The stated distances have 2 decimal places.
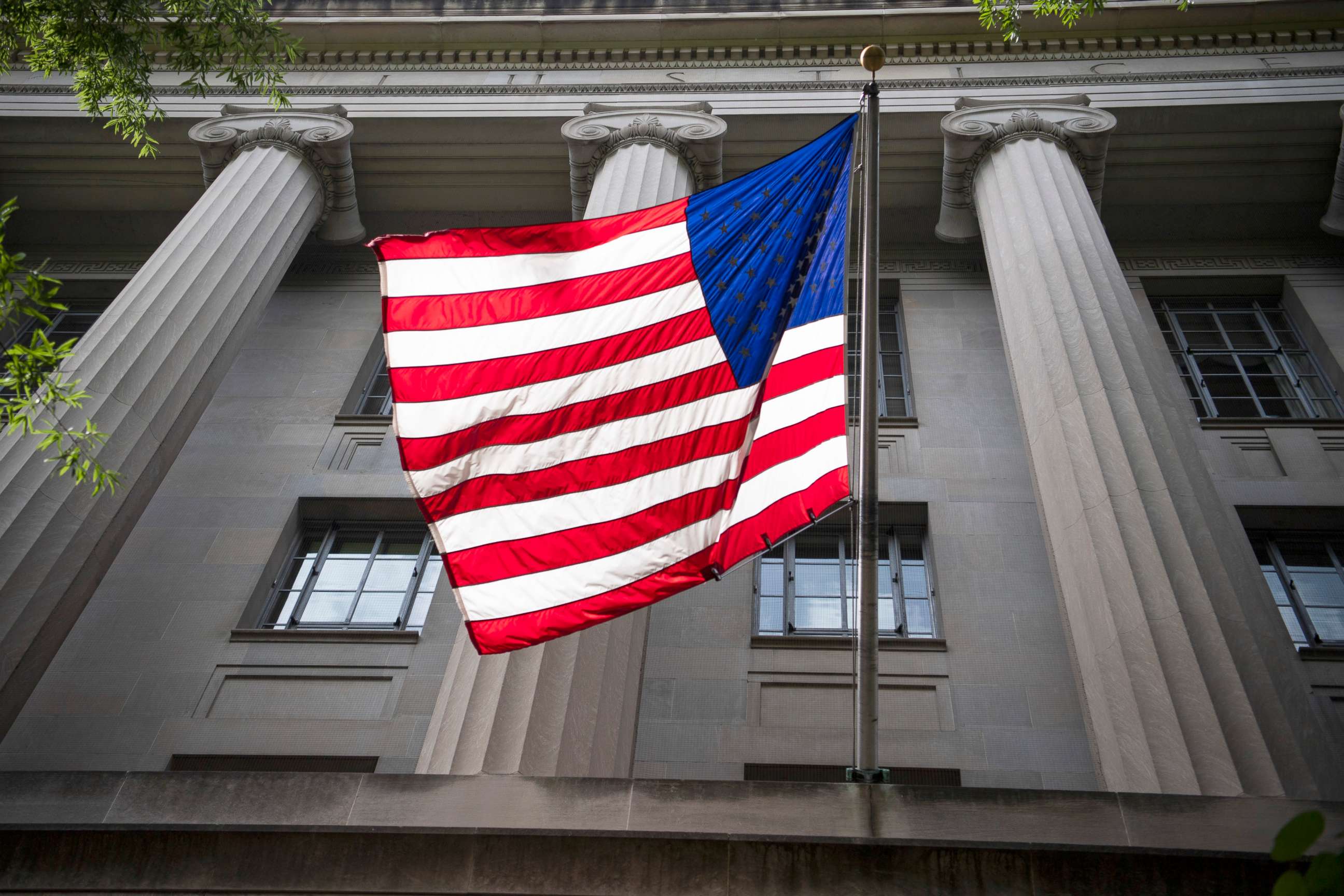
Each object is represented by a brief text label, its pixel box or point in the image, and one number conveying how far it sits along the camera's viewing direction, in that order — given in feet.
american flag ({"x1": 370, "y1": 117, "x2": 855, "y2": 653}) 24.72
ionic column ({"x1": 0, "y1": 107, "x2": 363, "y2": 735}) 33.27
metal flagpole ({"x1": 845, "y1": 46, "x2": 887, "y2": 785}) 22.94
